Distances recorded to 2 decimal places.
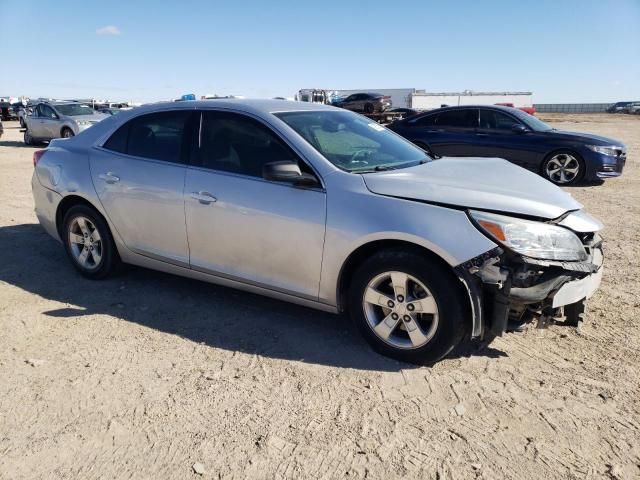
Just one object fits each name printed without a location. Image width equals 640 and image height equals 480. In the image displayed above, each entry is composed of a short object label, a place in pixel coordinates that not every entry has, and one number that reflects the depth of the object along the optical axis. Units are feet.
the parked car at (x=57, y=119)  59.98
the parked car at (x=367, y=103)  107.14
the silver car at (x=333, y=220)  10.32
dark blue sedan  32.48
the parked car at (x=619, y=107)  241.43
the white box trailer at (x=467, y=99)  148.58
